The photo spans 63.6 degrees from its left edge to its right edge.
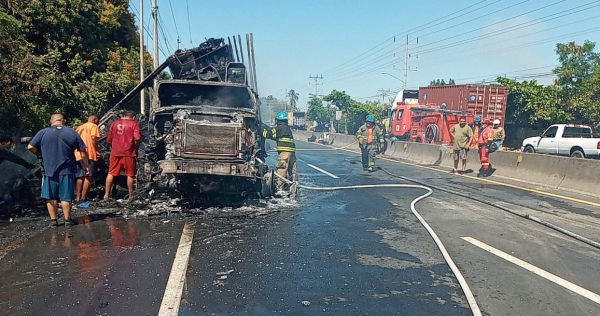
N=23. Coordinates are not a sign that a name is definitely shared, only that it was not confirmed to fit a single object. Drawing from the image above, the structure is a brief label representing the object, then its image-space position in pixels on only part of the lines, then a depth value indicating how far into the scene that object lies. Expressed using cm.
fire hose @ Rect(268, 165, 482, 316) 419
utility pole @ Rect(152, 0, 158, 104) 2750
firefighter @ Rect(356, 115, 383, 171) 1477
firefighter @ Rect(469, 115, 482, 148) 1630
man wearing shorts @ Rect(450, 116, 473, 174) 1468
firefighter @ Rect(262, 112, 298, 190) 991
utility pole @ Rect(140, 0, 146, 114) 2242
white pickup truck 1744
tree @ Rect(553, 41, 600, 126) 2414
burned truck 774
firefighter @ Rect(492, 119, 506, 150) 1503
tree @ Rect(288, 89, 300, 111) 12062
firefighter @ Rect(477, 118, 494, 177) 1407
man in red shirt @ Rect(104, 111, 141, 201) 830
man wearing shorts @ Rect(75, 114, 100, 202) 830
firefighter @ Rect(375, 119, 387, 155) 2256
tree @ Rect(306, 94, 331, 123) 6178
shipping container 2369
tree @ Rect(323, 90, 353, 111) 4731
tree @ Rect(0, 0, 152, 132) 923
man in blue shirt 653
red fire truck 2173
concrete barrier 1122
